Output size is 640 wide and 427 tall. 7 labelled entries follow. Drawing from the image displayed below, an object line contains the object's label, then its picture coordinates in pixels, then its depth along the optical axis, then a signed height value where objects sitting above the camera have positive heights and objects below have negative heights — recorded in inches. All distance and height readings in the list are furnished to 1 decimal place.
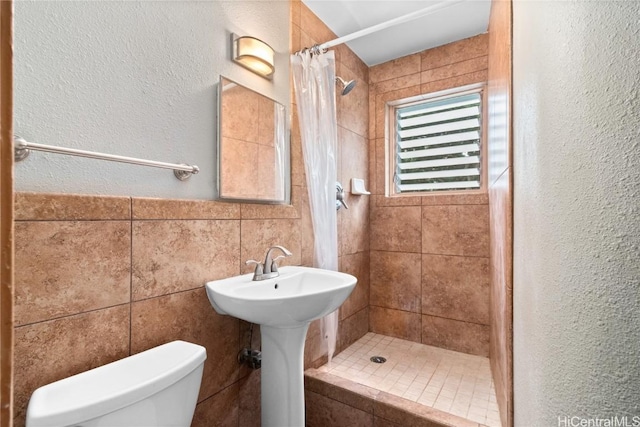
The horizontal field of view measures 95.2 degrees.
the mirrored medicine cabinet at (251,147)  52.6 +13.7
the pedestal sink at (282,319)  40.9 -14.9
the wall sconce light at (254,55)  55.4 +31.7
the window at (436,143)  88.9 +23.8
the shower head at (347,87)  73.8 +33.0
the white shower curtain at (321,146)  67.9 +16.6
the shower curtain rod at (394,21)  59.2 +41.9
